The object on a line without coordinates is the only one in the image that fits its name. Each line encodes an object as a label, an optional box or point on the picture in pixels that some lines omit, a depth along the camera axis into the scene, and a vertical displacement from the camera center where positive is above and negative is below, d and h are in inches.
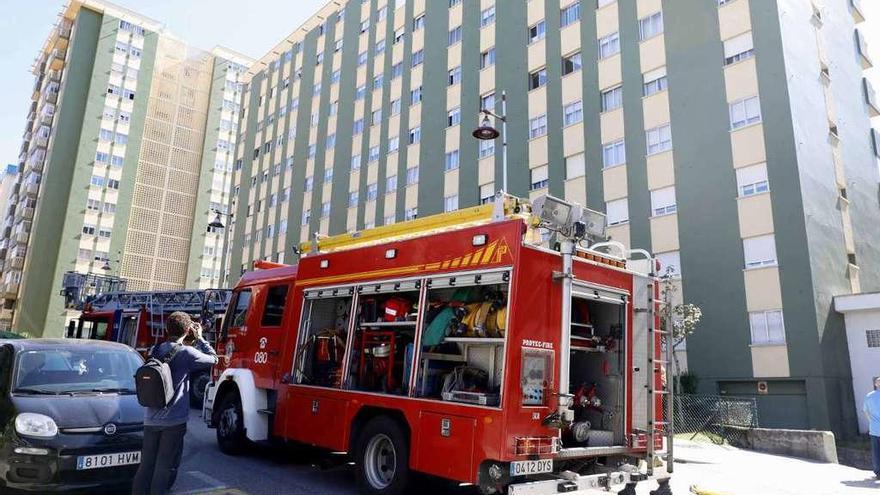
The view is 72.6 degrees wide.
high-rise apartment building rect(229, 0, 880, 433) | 731.4 +380.3
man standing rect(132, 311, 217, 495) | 199.6 -15.4
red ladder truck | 735.7 +74.1
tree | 690.2 +82.9
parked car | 213.8 -18.6
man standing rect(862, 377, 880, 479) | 406.6 -11.1
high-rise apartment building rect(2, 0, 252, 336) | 2383.1 +874.0
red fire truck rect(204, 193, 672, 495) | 230.7 +12.1
